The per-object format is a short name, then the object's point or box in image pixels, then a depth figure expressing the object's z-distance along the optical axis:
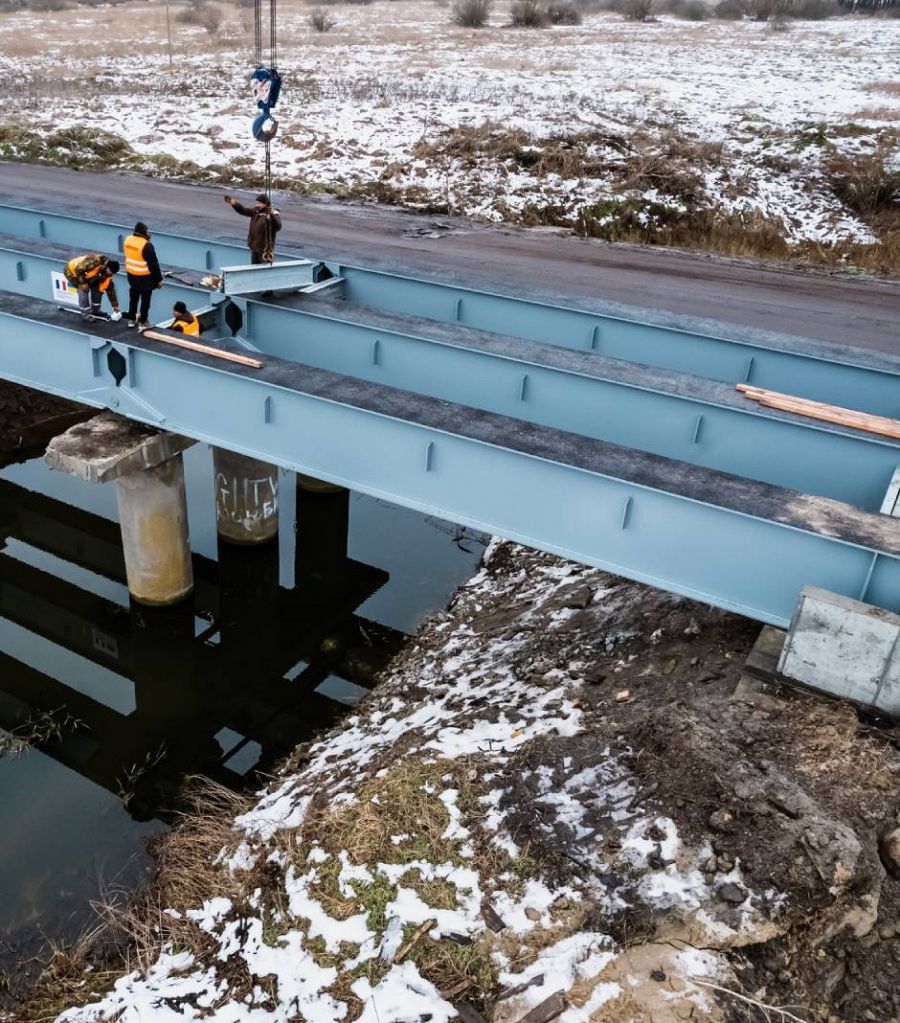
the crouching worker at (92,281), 9.66
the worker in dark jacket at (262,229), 10.81
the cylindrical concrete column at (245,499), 12.30
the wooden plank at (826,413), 8.13
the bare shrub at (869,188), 21.66
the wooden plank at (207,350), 8.77
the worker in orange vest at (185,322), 9.57
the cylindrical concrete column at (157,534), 10.64
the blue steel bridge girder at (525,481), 6.56
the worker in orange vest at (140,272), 9.36
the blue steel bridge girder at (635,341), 9.23
